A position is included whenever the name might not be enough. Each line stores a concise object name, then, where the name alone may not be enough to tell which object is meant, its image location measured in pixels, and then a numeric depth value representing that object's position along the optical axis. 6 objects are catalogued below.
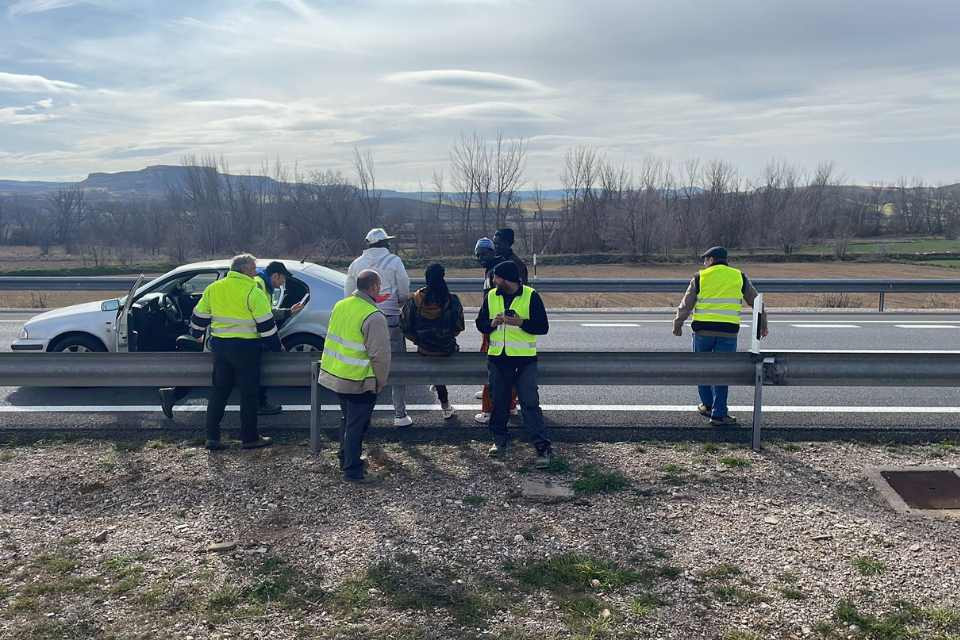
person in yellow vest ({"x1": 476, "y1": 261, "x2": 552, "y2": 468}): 6.43
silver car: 8.73
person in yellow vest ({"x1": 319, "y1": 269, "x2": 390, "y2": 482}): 5.93
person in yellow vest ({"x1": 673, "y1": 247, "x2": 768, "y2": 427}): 7.55
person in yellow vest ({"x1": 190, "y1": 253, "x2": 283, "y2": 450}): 6.72
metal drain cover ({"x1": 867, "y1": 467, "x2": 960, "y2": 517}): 5.50
